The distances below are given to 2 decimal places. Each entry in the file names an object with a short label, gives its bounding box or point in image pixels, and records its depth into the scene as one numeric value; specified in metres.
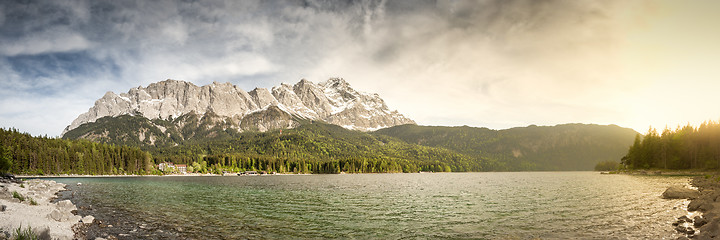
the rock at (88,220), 28.93
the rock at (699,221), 27.03
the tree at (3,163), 95.62
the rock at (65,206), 33.72
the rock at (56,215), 26.46
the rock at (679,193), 50.31
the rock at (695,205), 37.09
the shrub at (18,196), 37.22
